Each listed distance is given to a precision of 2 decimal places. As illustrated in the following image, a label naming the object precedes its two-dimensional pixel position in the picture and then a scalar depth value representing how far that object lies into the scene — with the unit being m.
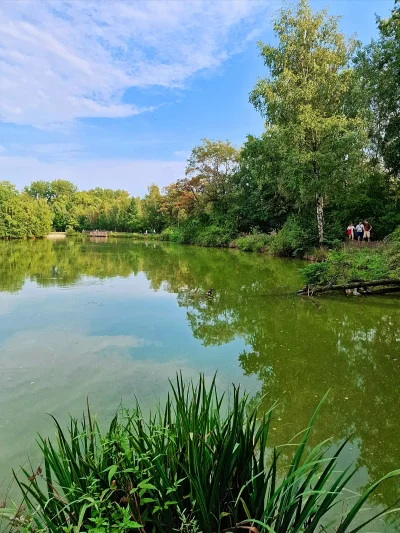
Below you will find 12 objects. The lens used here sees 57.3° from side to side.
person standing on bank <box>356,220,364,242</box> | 15.38
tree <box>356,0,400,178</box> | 14.98
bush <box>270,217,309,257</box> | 17.80
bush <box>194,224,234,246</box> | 29.94
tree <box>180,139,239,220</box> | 31.36
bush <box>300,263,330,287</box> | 9.20
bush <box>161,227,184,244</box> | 37.45
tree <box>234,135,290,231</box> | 16.41
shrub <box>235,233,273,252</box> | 23.00
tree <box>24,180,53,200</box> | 79.94
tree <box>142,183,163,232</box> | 49.76
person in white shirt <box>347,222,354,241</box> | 15.96
